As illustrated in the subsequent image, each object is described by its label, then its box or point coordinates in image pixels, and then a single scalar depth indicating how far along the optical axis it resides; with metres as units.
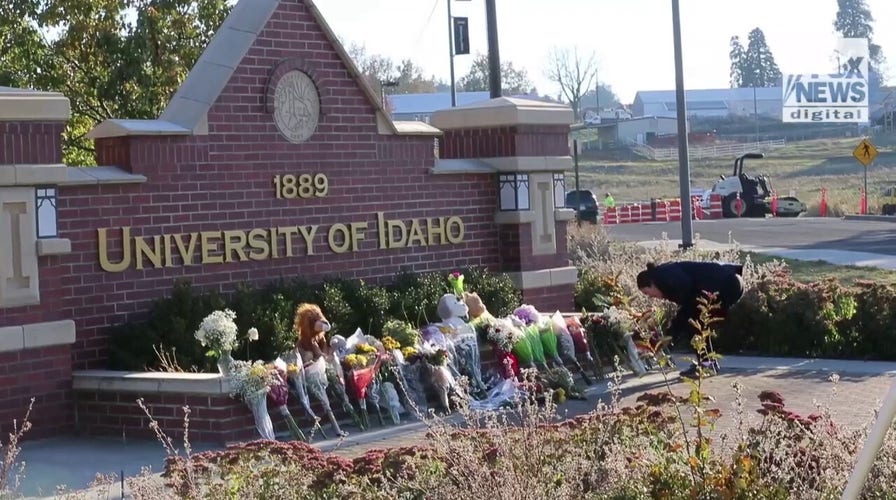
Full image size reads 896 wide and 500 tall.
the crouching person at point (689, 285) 13.22
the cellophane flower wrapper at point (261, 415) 10.73
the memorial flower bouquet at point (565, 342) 13.35
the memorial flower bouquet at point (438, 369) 11.93
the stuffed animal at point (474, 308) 13.22
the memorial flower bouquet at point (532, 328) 12.99
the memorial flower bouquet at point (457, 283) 13.59
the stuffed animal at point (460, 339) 12.51
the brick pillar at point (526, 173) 15.11
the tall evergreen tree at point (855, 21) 132.25
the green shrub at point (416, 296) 13.34
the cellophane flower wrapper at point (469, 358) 12.52
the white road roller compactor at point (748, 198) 50.31
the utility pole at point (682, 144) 23.00
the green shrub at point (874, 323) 14.73
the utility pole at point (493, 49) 22.75
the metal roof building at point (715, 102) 116.75
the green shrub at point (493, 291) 14.23
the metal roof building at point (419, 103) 89.53
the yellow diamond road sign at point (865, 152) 45.66
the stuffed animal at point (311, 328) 11.52
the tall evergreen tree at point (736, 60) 148.62
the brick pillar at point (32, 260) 11.02
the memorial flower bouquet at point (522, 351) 12.83
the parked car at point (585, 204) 43.82
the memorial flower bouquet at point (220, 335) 10.88
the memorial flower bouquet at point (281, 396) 10.88
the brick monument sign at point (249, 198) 11.20
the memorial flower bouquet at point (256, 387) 10.67
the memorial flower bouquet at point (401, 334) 12.16
